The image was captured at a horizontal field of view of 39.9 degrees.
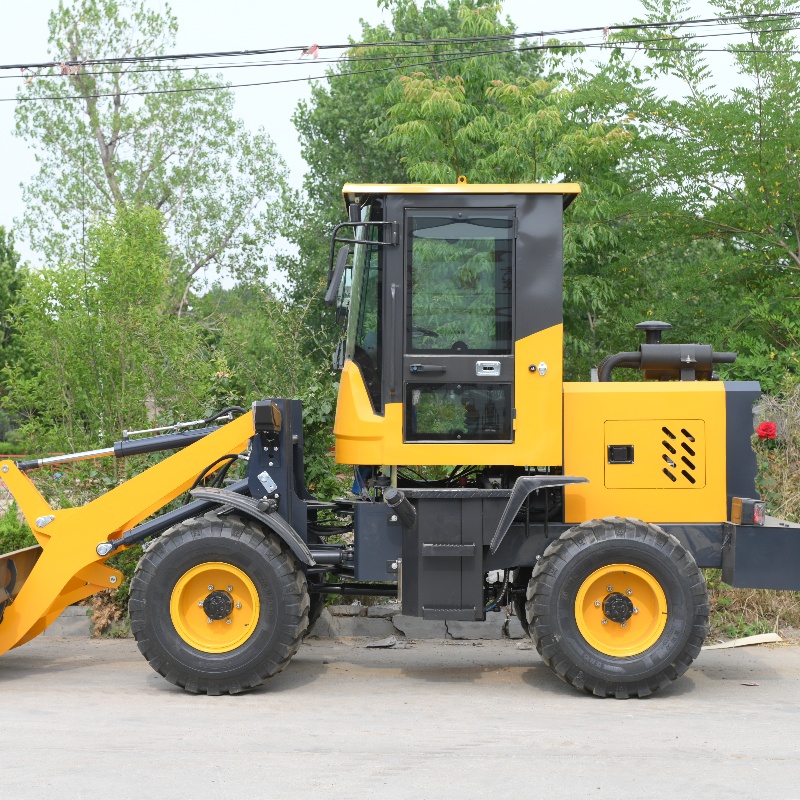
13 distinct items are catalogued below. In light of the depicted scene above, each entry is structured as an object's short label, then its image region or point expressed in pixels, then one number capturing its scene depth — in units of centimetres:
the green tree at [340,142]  2944
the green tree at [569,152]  1225
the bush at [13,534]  905
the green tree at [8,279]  3269
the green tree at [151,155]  3688
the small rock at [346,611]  905
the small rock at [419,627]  881
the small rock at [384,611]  901
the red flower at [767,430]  820
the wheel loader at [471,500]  674
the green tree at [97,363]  973
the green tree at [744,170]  1145
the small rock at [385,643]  848
